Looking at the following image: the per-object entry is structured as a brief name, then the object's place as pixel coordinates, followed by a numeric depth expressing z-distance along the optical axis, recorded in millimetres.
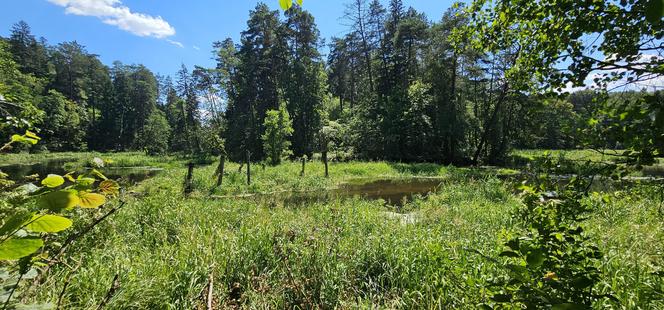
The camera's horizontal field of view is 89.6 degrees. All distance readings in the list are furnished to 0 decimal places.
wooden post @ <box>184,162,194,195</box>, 13174
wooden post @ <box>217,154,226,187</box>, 14752
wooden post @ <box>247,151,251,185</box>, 15928
